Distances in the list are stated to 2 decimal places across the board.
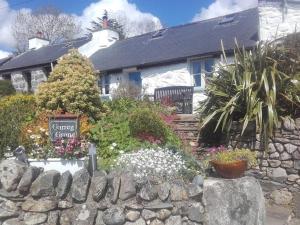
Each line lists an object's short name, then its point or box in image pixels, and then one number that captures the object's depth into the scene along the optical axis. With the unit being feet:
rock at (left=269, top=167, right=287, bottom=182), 15.14
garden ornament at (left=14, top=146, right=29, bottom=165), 11.58
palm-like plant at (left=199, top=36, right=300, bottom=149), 15.47
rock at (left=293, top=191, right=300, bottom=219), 13.84
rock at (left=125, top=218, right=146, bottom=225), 10.17
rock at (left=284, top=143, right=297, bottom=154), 14.97
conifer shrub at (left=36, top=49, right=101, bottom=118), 14.75
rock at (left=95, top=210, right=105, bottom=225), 10.34
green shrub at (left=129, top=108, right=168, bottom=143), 13.59
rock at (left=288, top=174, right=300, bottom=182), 14.88
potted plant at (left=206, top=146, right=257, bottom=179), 11.37
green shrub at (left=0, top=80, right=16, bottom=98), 40.30
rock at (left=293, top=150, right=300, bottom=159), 14.88
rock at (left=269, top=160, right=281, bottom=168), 15.25
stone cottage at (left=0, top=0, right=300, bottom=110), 27.20
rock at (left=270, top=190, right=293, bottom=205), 14.85
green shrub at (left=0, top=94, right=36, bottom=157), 13.50
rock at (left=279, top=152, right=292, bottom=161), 15.06
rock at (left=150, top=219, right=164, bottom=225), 10.18
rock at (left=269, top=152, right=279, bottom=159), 15.27
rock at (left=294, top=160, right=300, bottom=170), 14.89
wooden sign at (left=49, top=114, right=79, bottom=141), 12.87
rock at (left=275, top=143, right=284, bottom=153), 15.17
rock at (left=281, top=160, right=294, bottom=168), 15.04
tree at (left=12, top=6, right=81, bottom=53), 77.14
